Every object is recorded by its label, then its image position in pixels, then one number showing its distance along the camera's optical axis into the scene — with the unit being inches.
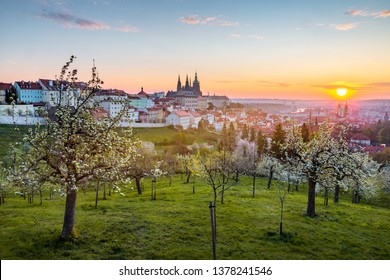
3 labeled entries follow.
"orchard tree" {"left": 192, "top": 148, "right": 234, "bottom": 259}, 681.2
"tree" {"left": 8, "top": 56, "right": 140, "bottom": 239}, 273.9
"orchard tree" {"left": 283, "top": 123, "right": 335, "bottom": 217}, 417.1
